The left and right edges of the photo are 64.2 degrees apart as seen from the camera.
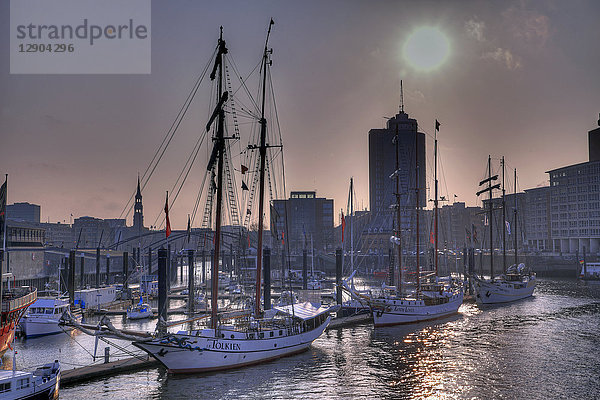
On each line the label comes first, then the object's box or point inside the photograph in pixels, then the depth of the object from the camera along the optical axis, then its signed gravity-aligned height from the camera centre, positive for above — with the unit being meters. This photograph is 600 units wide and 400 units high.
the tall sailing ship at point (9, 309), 35.16 -6.38
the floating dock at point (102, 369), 33.00 -9.94
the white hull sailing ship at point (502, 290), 80.12 -10.76
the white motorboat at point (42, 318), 50.69 -9.02
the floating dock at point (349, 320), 55.69 -10.95
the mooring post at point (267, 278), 60.79 -6.11
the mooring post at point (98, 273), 80.75 -6.79
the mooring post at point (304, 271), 96.47 -8.27
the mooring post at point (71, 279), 62.69 -6.02
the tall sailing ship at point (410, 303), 57.41 -9.49
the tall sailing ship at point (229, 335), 34.59 -8.15
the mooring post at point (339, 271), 69.02 -6.21
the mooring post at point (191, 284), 64.79 -7.18
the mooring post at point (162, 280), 47.22 -4.72
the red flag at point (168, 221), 45.12 +1.08
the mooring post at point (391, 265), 76.22 -5.99
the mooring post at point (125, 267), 85.49 -6.20
